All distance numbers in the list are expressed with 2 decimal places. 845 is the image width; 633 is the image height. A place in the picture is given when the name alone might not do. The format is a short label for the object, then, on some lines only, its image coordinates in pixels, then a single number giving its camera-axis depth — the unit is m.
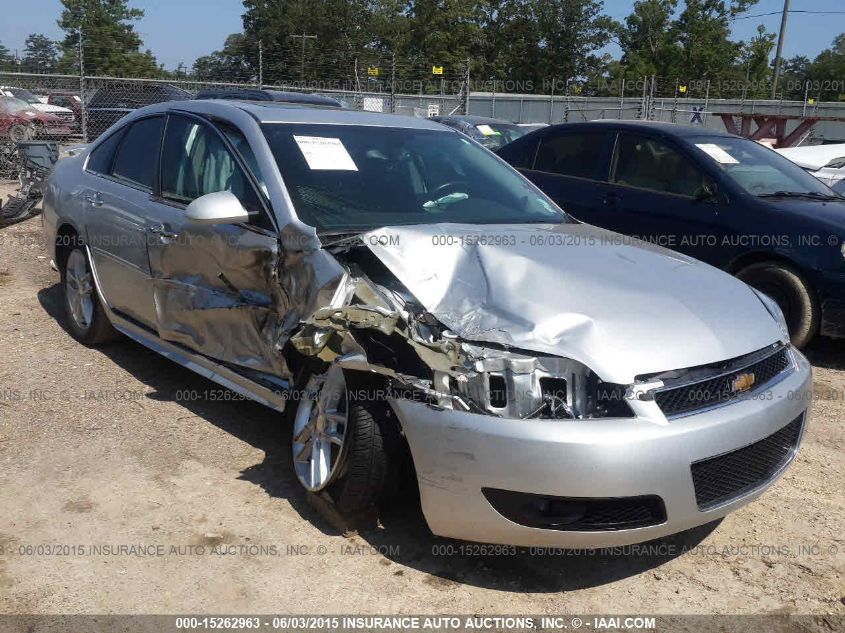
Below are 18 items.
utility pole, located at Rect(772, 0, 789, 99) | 42.00
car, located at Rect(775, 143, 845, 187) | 10.21
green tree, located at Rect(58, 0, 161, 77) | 29.22
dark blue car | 5.71
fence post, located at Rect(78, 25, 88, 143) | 14.35
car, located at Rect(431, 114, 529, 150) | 13.50
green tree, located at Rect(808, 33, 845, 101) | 57.28
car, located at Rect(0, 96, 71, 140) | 15.22
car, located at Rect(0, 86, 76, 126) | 16.80
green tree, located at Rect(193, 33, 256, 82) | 28.47
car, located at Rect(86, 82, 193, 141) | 15.45
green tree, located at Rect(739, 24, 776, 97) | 56.28
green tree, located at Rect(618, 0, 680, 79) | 58.25
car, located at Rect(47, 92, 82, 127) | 16.42
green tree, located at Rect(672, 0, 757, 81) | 56.25
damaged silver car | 2.68
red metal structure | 15.92
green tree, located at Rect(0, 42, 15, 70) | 21.71
